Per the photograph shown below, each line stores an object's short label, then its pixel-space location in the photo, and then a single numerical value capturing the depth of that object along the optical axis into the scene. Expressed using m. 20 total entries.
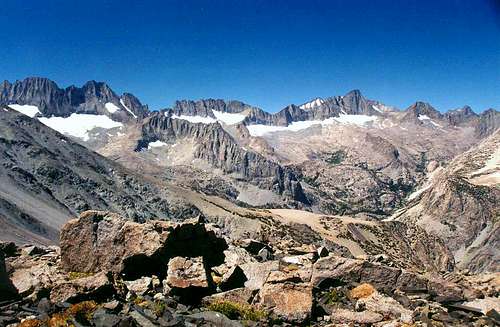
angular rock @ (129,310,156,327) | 14.80
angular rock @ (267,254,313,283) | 19.12
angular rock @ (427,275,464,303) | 22.61
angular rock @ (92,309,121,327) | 14.08
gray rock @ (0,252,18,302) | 16.77
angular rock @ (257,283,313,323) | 17.33
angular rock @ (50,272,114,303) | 16.33
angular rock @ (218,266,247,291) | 20.25
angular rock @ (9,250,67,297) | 17.69
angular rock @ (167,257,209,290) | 18.05
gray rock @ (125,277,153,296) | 18.33
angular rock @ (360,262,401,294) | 22.88
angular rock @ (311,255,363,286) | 22.52
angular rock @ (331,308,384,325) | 17.77
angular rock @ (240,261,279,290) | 21.11
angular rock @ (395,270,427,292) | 22.97
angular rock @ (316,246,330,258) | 28.58
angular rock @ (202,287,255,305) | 18.14
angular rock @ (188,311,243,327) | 15.66
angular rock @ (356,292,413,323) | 18.22
